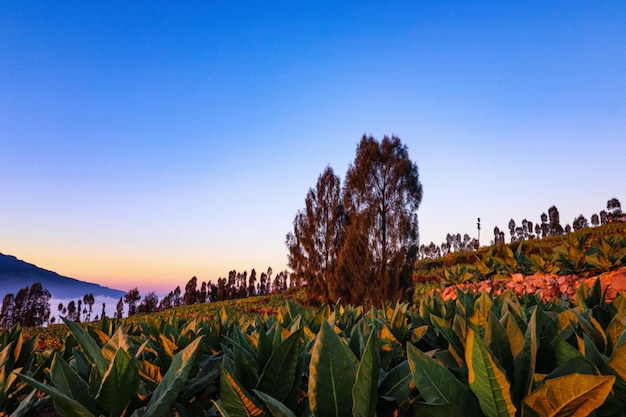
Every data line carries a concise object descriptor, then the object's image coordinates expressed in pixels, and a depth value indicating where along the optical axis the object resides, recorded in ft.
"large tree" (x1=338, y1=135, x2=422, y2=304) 44.96
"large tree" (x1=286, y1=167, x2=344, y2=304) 87.76
